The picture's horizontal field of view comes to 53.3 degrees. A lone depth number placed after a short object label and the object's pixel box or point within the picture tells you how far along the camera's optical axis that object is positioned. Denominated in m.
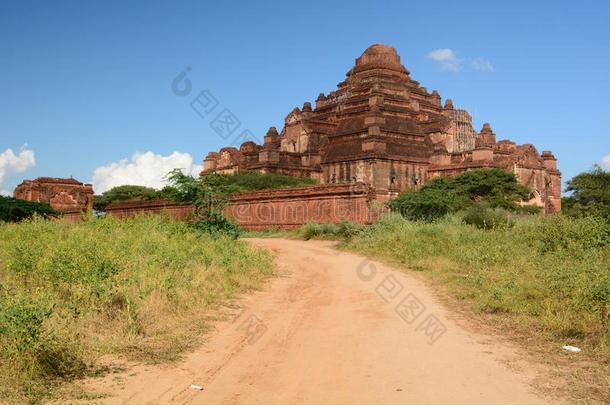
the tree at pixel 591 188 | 33.19
